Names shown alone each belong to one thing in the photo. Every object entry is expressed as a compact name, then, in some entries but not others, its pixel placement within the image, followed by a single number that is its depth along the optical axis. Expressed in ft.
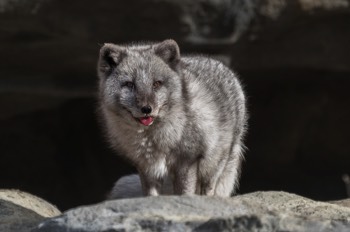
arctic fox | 43.47
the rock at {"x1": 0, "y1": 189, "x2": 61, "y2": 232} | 42.22
